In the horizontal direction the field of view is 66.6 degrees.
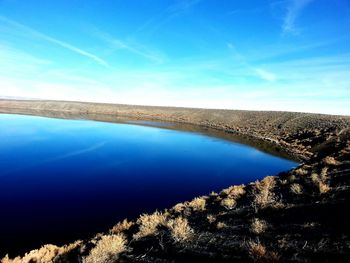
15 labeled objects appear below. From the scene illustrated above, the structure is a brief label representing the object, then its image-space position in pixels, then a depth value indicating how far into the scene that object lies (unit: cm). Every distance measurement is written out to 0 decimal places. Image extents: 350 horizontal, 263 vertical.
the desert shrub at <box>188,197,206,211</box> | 1048
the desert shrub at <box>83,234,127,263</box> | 645
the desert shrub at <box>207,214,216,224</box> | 823
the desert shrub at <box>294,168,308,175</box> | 1382
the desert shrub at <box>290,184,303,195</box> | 984
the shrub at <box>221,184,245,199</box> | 1162
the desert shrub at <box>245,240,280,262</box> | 532
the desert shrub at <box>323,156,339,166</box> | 1508
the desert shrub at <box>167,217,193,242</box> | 716
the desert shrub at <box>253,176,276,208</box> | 907
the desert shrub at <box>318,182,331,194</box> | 934
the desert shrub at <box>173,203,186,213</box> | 1062
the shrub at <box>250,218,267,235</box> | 681
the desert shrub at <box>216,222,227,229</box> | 763
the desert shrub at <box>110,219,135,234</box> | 883
